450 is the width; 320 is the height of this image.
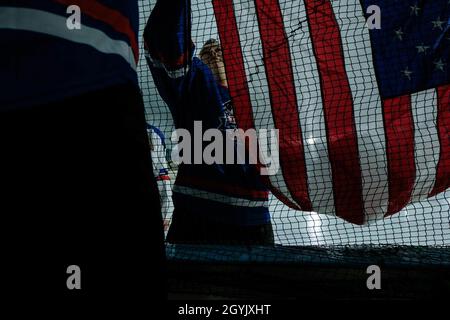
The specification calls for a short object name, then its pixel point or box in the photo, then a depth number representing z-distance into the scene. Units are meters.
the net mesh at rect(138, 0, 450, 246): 1.61
